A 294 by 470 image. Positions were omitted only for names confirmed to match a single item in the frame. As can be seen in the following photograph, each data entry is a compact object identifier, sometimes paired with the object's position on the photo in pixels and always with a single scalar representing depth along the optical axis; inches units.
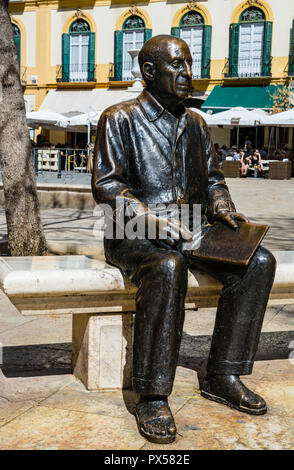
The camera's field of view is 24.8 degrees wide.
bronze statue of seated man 110.4
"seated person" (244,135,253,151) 906.1
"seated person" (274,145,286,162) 884.0
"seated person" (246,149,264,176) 855.8
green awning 1063.6
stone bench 116.8
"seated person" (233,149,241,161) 853.8
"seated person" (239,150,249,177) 847.1
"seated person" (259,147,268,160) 900.0
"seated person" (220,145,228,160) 914.7
